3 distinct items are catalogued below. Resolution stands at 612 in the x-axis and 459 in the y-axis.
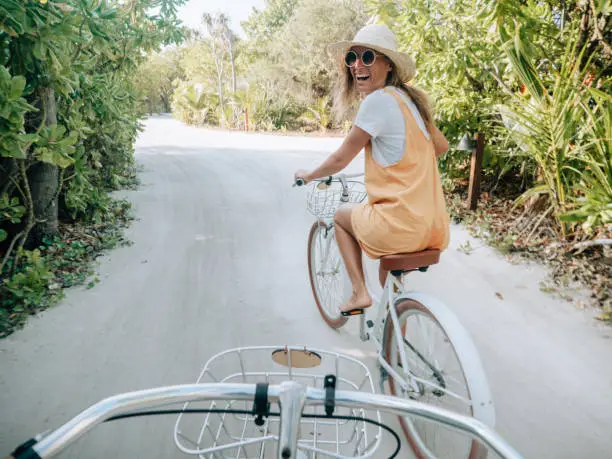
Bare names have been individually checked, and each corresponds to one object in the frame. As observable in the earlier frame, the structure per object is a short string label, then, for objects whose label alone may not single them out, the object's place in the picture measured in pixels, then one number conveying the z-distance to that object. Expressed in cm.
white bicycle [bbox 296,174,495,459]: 163
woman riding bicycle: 202
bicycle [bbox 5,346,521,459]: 76
